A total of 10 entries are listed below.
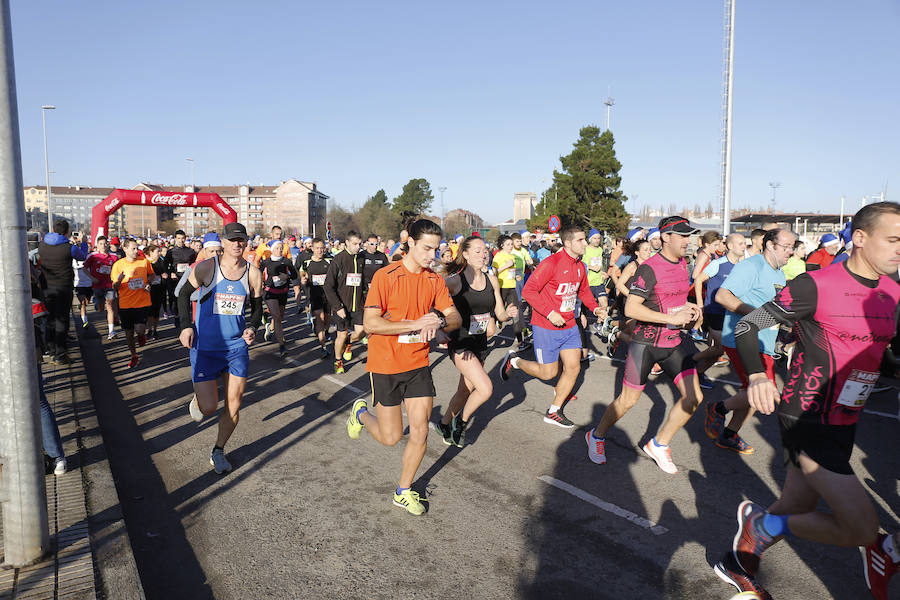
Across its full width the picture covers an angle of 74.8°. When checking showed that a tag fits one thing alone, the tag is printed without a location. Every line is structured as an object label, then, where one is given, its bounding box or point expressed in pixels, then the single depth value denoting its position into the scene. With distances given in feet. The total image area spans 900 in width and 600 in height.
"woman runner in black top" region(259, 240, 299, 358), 35.58
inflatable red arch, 61.11
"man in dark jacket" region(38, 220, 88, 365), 30.73
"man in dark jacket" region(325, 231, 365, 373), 29.99
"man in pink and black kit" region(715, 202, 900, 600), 9.34
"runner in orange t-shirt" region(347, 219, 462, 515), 14.23
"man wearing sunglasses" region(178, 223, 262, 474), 16.92
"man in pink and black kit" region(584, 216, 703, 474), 16.62
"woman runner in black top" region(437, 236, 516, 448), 18.86
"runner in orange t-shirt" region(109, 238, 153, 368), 32.73
